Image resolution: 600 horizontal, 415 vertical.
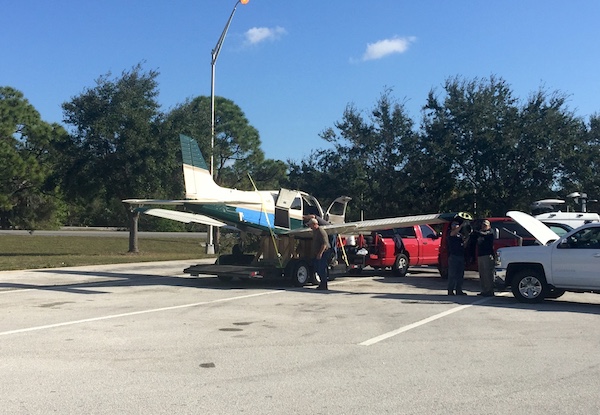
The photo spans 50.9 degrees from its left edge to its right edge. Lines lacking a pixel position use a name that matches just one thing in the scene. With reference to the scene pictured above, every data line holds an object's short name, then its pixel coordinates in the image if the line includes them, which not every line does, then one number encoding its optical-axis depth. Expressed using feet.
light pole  104.68
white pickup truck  40.19
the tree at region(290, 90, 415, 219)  97.35
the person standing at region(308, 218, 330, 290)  50.47
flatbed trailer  51.98
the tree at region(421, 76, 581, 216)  87.97
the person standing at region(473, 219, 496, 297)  46.96
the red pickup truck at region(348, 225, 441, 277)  64.44
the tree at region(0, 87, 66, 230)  119.96
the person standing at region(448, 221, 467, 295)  47.16
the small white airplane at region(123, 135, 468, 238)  52.39
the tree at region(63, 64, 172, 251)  97.04
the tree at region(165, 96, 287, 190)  165.48
